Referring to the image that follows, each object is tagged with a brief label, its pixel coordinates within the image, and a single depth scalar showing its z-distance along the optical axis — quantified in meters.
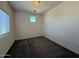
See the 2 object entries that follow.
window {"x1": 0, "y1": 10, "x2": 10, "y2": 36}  1.92
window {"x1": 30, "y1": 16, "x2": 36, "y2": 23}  4.01
